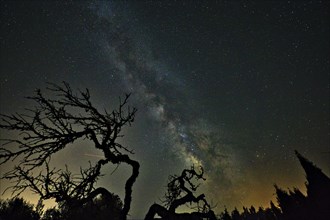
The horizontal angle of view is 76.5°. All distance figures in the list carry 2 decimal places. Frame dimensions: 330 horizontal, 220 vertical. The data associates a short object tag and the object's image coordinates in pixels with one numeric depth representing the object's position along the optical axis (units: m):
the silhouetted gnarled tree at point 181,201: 7.58
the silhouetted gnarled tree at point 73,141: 6.56
